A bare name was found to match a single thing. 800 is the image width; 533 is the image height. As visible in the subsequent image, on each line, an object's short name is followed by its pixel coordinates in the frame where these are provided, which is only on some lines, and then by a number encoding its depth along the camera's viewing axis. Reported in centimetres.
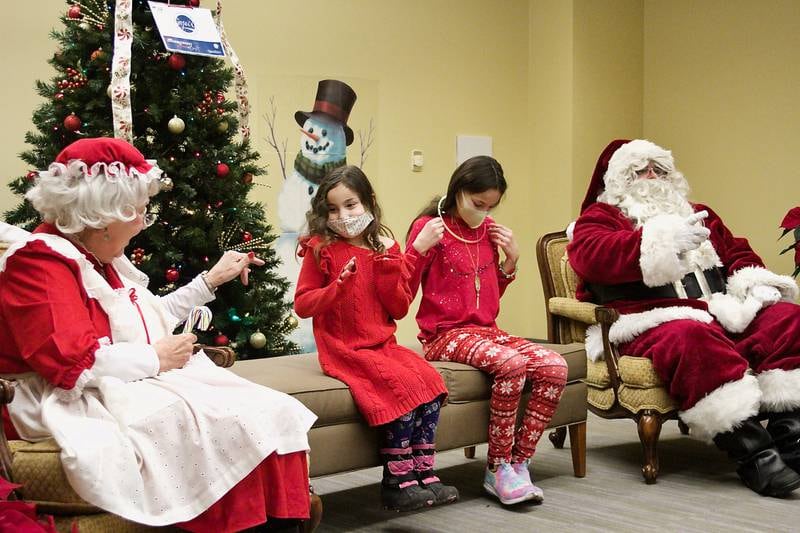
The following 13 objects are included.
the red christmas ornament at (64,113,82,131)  341
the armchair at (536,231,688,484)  346
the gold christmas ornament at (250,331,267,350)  366
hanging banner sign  352
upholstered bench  272
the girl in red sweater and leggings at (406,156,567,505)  312
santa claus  331
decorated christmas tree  349
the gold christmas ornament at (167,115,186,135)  352
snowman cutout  564
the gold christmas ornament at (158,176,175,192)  229
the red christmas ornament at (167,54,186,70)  358
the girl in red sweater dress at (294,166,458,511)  279
